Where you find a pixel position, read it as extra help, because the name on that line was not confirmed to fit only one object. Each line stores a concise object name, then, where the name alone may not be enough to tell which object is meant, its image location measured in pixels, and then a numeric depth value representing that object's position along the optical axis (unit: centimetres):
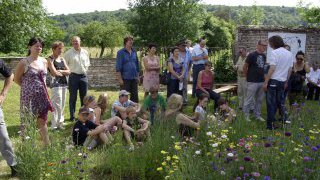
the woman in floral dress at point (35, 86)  547
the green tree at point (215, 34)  3853
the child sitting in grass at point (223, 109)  641
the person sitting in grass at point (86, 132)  577
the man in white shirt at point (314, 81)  1164
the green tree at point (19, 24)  2944
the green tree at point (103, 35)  4591
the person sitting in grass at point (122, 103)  698
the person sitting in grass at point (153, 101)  730
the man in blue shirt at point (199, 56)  1077
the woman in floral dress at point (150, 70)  873
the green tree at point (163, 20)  2033
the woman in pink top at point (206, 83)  871
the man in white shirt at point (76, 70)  793
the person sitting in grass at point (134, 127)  584
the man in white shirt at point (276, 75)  698
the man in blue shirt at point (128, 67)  804
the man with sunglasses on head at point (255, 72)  787
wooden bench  992
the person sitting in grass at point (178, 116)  599
